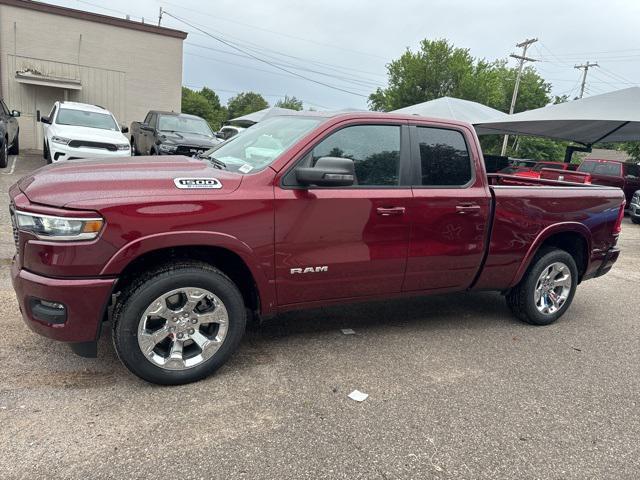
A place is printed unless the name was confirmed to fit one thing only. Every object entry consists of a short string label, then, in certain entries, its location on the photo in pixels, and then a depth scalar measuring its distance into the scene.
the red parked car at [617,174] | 15.23
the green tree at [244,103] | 91.25
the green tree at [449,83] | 37.28
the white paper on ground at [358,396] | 3.15
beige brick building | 17.67
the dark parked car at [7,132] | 11.44
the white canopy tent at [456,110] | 13.41
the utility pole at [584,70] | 51.62
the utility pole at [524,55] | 39.00
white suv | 9.89
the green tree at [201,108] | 66.42
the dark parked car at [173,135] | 10.98
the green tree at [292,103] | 86.32
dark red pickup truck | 2.81
